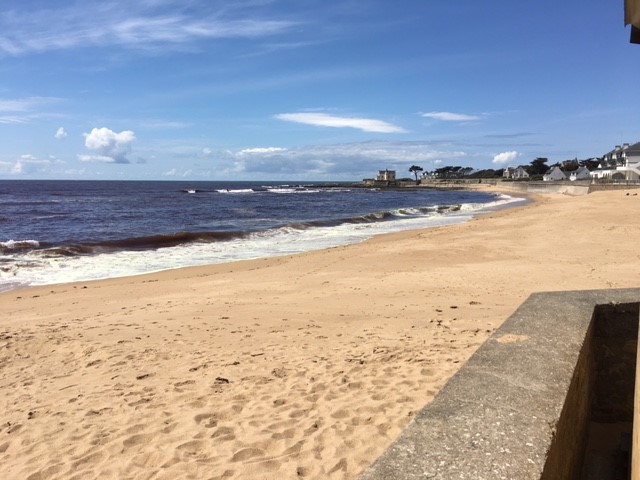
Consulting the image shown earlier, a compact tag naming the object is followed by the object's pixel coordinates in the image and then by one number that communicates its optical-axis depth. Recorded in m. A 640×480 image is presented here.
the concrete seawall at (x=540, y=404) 1.82
